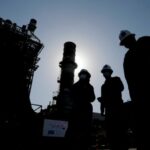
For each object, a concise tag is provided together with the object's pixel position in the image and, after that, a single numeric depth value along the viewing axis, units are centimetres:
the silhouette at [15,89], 907
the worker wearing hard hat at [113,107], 380
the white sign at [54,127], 1453
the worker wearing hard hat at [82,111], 390
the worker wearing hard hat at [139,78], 239
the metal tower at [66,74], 1738
